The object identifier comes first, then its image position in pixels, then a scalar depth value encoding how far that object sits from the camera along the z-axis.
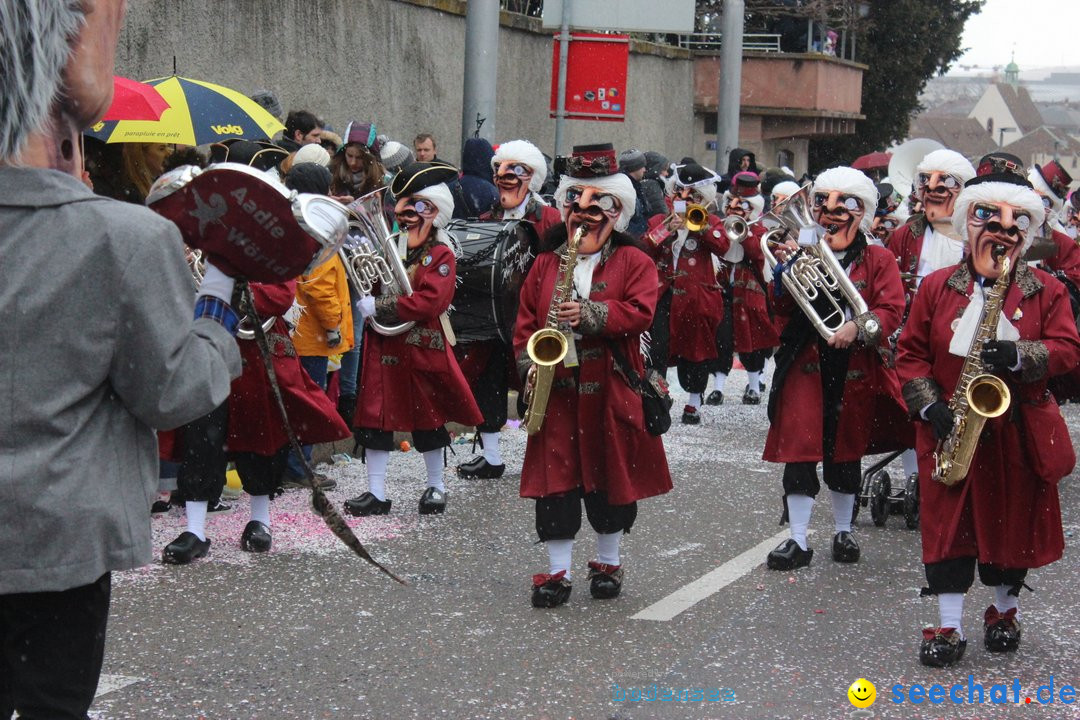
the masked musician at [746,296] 12.10
